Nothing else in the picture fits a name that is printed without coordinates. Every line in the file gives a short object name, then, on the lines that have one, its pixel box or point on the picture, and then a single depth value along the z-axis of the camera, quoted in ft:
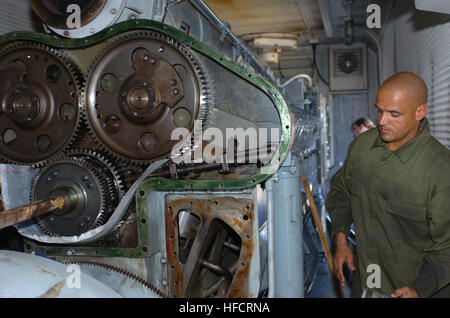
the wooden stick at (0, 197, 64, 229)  5.46
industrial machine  6.79
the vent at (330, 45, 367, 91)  26.14
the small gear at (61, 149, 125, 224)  7.12
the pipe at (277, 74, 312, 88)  14.10
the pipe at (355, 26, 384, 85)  19.54
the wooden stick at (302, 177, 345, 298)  12.46
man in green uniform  5.87
